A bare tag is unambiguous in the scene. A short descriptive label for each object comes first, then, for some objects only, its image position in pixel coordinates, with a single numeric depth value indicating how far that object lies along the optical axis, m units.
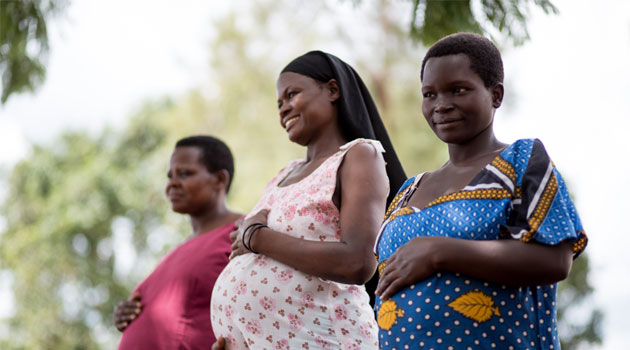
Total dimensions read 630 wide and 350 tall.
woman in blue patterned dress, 1.75
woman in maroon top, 3.46
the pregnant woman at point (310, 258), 2.40
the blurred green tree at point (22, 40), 4.94
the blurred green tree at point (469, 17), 3.79
